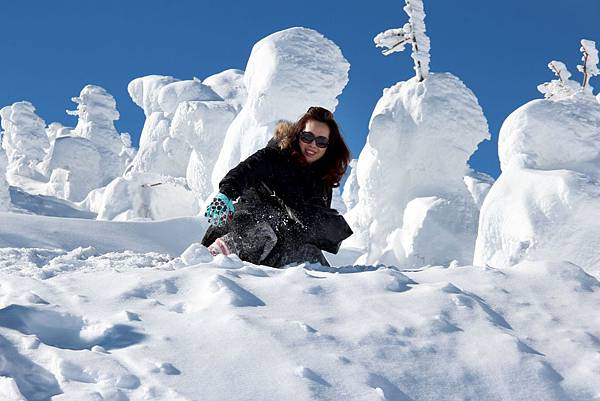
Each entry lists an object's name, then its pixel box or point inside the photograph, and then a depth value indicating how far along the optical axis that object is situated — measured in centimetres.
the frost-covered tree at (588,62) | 1047
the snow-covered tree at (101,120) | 3409
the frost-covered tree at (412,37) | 985
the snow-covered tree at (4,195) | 2150
